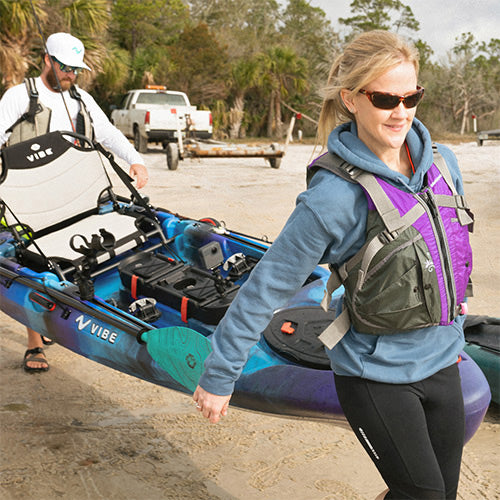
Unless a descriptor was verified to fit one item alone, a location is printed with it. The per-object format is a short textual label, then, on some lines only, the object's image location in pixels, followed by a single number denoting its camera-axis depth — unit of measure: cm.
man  466
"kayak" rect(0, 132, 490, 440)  317
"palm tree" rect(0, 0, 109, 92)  1522
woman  174
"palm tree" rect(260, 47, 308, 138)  2375
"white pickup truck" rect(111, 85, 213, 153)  1608
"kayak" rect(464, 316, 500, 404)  378
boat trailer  1304
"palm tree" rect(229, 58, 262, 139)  2342
